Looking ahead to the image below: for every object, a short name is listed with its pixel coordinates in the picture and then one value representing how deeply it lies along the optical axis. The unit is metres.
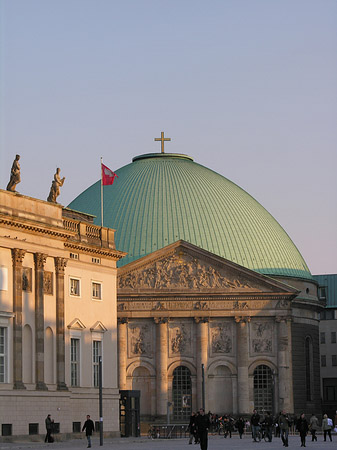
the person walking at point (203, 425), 48.34
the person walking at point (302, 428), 55.91
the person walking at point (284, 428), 56.16
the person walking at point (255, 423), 65.25
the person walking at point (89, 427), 57.11
